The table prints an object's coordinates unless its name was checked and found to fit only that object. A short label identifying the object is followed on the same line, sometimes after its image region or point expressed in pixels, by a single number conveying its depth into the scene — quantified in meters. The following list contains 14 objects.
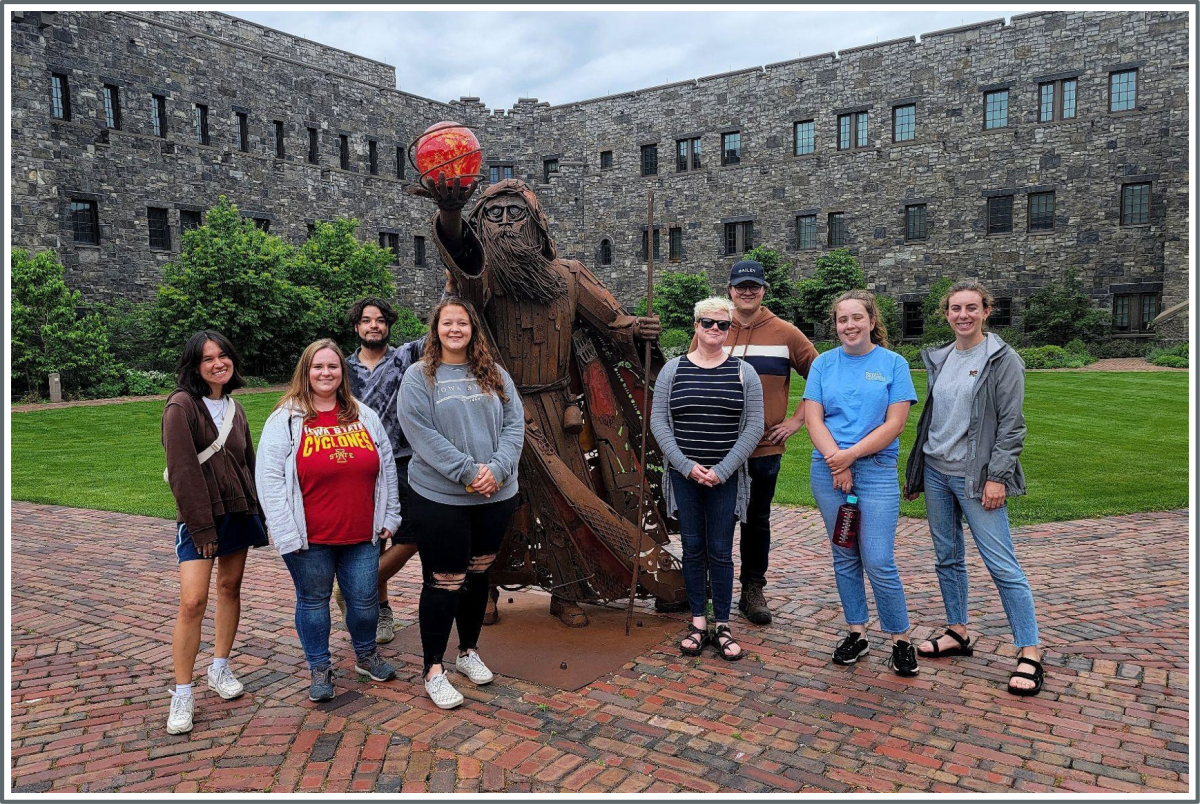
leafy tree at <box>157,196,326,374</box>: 22.97
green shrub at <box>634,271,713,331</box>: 29.36
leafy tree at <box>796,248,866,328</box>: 28.83
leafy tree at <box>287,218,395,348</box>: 26.33
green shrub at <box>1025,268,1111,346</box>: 26.88
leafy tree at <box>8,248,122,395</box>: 20.22
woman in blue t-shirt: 4.31
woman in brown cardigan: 3.81
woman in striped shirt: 4.48
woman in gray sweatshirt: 3.93
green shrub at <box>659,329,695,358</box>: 25.20
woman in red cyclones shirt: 3.90
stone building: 26.00
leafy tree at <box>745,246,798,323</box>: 29.61
